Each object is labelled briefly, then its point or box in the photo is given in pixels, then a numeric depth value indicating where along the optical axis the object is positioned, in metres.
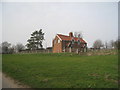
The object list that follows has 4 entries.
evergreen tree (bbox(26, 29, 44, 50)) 56.51
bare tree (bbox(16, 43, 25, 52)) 84.71
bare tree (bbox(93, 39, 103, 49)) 71.36
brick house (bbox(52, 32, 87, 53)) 37.03
